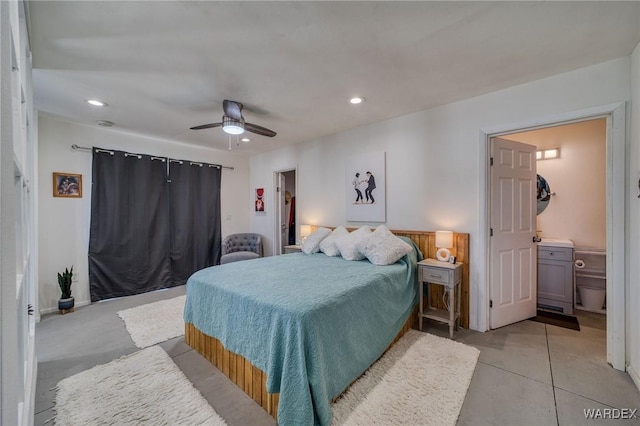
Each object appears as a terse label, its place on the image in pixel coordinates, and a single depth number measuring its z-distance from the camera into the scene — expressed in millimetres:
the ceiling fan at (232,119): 2668
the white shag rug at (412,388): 1645
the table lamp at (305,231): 4367
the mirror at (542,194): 3749
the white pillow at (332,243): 3303
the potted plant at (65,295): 3346
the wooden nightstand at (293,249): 4250
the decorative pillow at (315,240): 3548
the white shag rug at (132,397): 1646
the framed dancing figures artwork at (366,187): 3611
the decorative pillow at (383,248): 2766
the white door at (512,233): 2867
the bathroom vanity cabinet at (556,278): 3229
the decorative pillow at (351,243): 3018
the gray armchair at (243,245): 5006
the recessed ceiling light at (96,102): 2879
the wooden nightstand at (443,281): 2660
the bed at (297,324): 1514
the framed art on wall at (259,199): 5465
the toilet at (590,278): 3219
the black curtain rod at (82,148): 3637
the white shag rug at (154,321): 2689
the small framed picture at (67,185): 3533
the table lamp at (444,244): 2850
